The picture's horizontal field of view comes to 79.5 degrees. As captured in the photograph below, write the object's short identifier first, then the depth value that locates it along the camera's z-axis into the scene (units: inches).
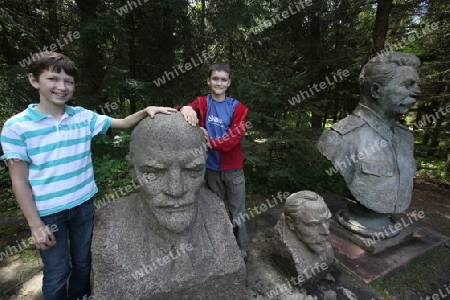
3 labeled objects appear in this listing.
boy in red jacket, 94.7
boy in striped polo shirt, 66.0
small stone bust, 97.4
